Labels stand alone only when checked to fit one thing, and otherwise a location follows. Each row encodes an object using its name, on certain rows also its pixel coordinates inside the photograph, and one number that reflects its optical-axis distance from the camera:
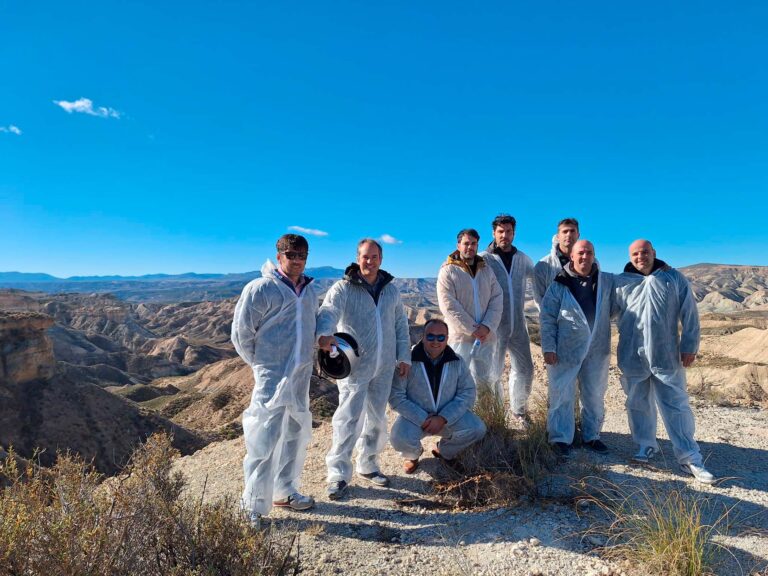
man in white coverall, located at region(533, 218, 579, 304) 5.04
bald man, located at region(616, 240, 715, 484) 4.08
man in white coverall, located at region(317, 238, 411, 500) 4.08
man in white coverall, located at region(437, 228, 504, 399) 4.88
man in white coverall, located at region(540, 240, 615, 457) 4.34
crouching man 4.18
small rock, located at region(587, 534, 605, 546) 3.13
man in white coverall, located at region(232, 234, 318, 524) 3.55
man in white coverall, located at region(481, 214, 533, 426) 5.25
